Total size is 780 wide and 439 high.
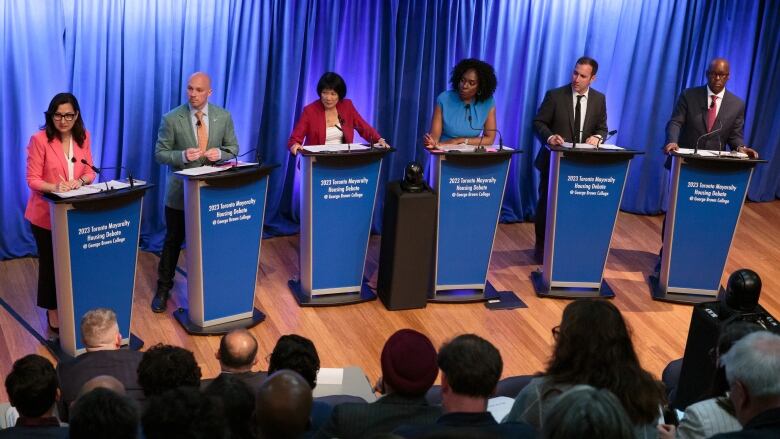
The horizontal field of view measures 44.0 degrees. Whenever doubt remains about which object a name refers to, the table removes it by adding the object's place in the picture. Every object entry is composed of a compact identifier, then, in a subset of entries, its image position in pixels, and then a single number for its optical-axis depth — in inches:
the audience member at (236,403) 122.5
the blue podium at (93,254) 200.5
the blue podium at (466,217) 246.4
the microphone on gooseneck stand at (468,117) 248.7
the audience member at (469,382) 115.8
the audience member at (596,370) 120.3
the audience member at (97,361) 156.2
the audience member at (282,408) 107.3
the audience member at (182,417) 101.8
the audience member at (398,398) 123.5
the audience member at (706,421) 124.2
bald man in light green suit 229.9
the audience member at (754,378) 112.3
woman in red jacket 250.8
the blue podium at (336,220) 236.8
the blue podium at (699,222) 250.5
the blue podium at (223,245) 218.7
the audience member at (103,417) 101.7
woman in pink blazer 208.2
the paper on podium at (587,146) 251.5
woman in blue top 261.6
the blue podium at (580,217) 251.1
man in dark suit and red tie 268.5
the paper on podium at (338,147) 235.5
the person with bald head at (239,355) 150.7
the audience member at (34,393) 127.0
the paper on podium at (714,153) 250.5
